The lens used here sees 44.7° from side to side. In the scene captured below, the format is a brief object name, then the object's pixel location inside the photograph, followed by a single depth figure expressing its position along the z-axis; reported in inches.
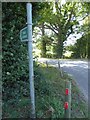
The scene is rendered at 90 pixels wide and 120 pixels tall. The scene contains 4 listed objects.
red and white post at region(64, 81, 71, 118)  78.7
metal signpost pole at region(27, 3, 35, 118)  78.8
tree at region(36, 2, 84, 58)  441.3
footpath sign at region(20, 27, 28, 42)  79.6
